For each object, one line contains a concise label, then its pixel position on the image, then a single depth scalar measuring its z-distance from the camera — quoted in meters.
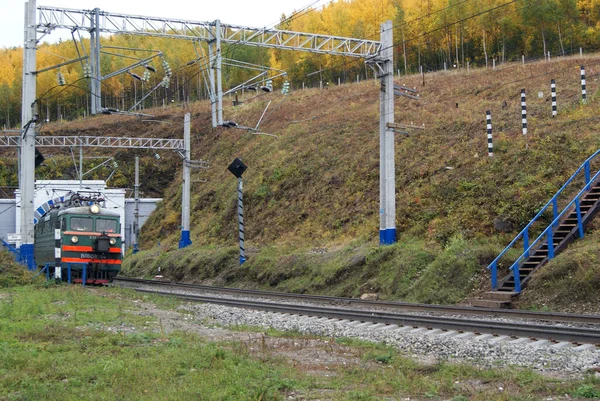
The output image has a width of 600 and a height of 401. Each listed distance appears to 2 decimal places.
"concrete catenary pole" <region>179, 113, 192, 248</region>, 39.78
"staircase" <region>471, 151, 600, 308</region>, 17.56
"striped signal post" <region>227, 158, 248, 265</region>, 31.59
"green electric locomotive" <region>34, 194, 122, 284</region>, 26.08
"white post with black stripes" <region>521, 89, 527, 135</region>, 26.41
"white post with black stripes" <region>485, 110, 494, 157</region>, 26.16
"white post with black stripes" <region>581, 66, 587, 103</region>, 29.14
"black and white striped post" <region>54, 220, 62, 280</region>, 25.11
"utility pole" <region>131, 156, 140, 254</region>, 49.31
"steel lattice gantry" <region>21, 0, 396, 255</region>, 23.91
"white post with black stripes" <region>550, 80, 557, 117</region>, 28.51
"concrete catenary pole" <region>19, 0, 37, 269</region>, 25.69
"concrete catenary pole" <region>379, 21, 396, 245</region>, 24.70
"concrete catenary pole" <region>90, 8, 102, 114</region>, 23.23
